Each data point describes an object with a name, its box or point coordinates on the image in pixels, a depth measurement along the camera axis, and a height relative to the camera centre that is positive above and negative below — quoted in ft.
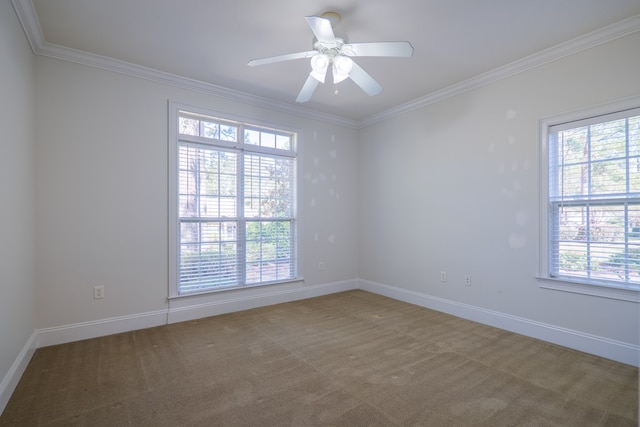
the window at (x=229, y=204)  11.46 +0.29
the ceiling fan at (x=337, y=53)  6.75 +3.76
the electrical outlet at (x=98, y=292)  9.79 -2.56
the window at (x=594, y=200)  8.20 +0.36
